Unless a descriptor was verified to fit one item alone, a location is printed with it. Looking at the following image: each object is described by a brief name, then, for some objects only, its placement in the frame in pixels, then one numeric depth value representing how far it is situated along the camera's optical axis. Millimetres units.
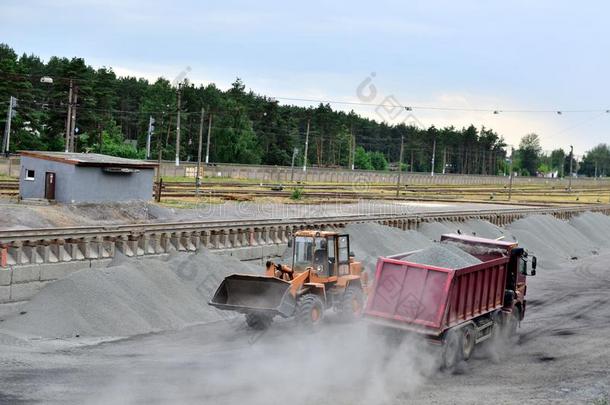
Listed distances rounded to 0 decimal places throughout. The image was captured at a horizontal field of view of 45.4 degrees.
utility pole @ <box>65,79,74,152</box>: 54534
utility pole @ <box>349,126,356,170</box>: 147625
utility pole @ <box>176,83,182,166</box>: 66712
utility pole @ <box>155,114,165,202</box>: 51219
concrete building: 41781
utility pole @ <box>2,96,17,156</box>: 70438
